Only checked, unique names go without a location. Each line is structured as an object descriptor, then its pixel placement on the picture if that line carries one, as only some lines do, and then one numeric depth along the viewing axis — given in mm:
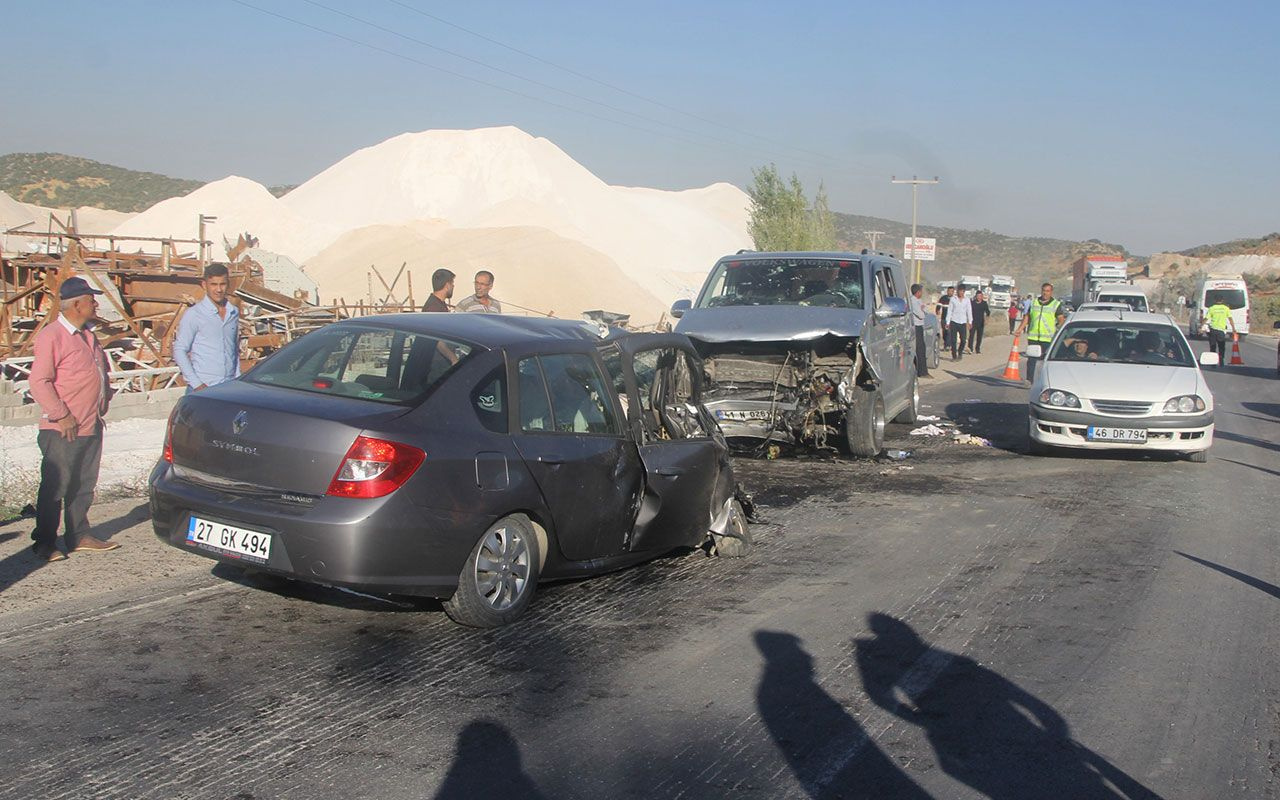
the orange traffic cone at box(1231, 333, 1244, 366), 29592
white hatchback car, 12008
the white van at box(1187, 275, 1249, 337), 43000
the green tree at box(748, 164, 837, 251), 49031
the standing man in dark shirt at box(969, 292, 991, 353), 31109
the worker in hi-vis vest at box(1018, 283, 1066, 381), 19484
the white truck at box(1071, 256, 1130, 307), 50969
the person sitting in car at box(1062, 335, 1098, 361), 13531
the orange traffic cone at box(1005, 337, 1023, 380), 22922
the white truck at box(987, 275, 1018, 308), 68312
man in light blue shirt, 7977
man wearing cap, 6711
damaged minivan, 11719
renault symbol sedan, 5289
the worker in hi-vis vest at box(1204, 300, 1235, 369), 27250
